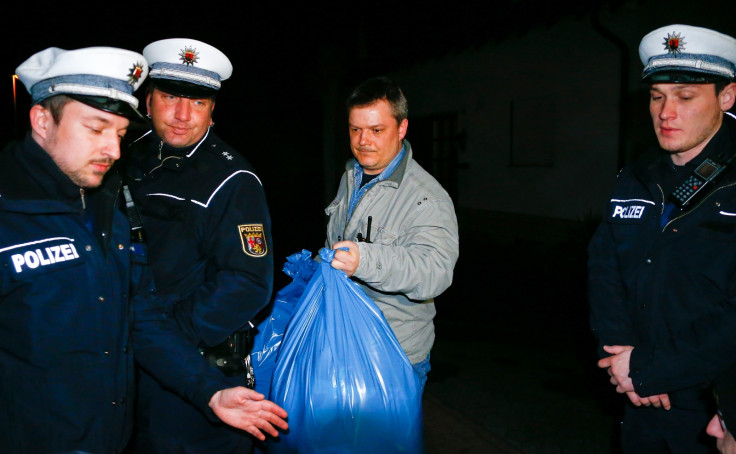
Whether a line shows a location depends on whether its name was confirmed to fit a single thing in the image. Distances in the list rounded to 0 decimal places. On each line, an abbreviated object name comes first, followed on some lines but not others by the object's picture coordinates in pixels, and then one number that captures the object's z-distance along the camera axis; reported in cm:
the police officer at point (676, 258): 205
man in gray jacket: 223
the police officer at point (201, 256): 215
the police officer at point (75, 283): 153
